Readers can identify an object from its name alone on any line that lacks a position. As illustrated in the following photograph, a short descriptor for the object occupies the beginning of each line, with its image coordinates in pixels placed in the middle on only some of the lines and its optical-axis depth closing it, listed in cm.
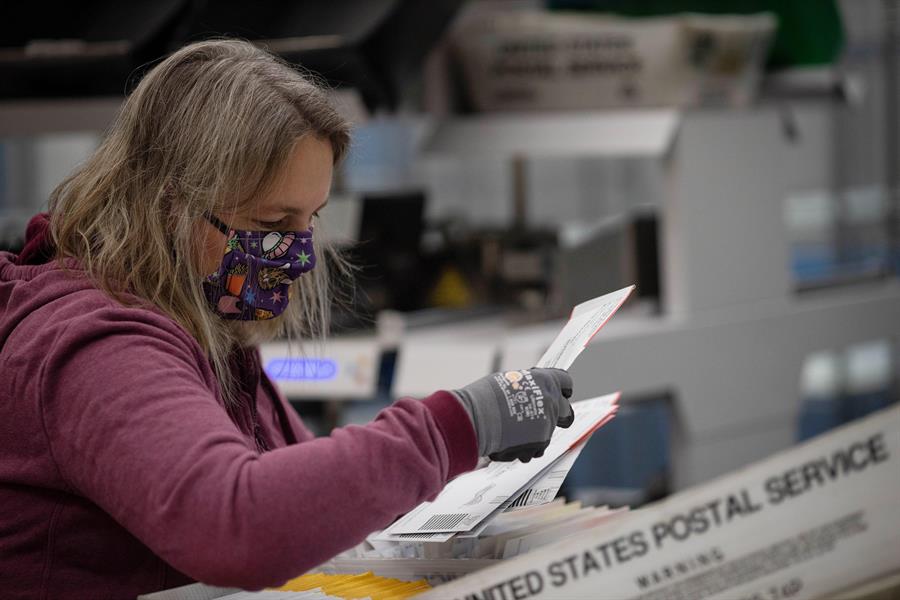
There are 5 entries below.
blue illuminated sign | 442
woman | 364
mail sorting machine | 515
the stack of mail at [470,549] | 380
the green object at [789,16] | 621
